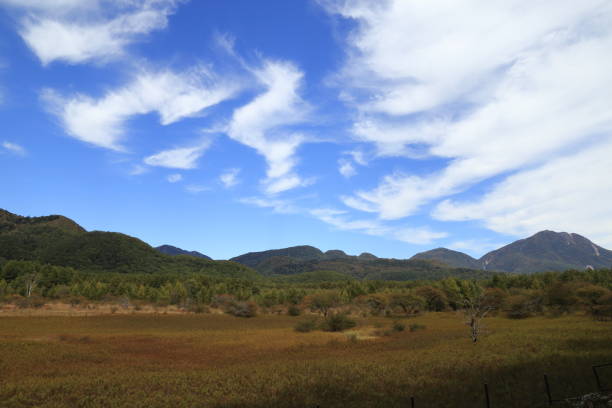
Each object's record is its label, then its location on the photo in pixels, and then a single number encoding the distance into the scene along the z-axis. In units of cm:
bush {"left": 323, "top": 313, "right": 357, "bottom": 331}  6518
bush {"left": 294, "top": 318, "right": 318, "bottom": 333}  6201
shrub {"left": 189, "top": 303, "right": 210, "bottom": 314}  10192
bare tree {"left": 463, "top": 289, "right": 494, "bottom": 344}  4197
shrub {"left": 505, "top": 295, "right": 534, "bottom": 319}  7569
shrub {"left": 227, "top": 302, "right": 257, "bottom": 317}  9525
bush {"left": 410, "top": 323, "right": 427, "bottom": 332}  5974
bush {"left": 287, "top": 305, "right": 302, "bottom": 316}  10186
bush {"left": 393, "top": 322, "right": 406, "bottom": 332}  6049
